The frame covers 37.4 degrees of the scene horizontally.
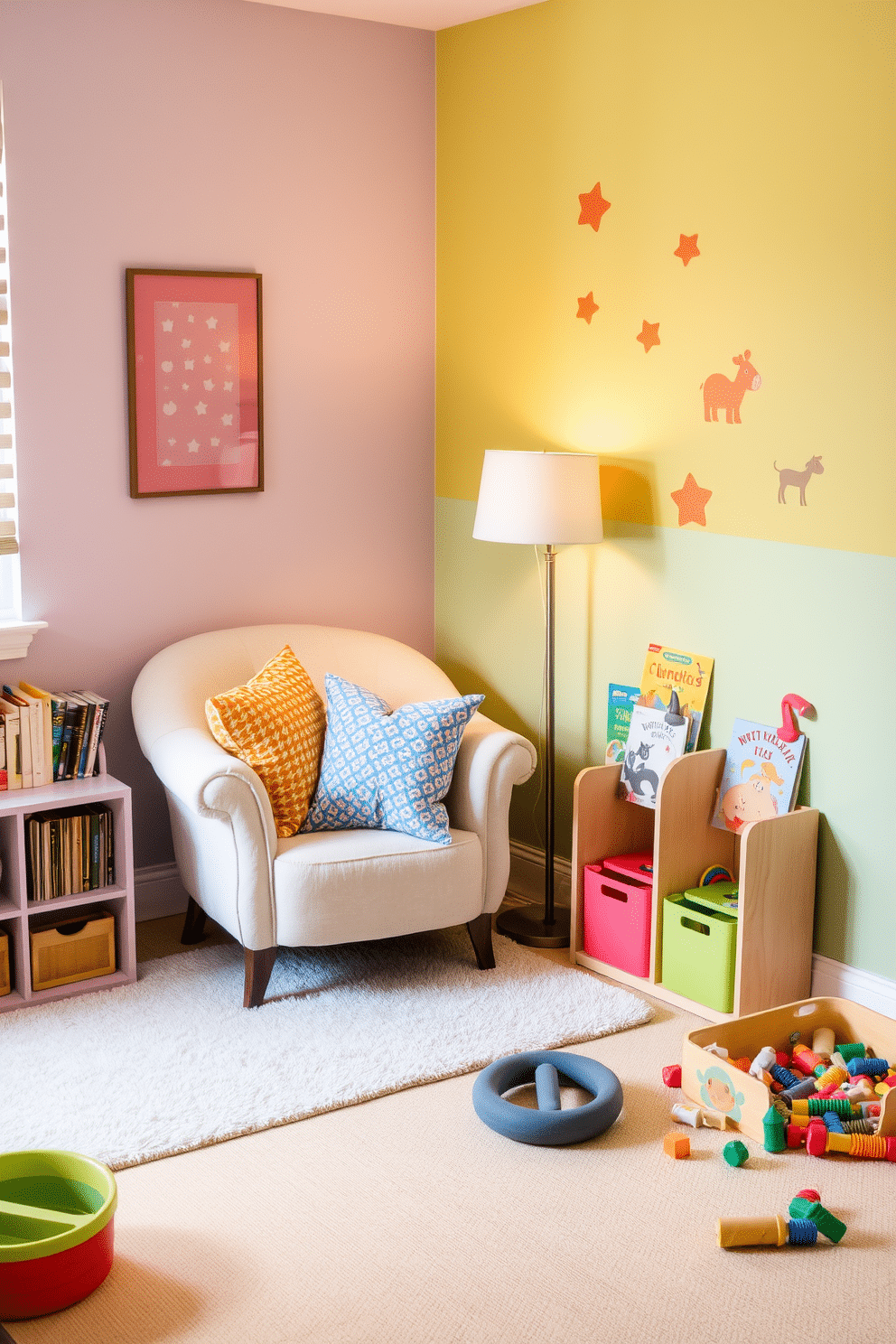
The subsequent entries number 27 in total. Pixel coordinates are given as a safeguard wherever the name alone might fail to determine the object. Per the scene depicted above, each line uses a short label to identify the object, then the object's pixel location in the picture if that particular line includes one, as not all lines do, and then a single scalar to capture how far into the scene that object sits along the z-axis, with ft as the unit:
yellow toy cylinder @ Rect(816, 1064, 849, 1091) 8.75
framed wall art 11.56
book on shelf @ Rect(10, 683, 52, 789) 10.59
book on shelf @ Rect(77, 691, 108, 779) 10.94
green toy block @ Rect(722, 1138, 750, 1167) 8.06
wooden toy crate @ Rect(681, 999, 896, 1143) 8.45
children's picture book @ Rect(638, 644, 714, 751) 10.93
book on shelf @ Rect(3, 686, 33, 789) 10.54
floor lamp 10.98
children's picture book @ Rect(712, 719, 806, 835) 10.20
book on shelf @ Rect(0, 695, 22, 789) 10.50
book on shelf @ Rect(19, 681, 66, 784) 10.68
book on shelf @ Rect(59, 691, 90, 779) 10.87
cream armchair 9.98
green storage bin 10.03
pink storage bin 10.81
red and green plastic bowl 6.65
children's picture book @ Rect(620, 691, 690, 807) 11.03
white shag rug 8.59
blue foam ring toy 8.26
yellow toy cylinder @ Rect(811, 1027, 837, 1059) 9.16
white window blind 10.77
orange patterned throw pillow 10.48
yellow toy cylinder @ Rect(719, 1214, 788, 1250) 7.26
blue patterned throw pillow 10.56
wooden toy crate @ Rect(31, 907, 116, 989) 10.50
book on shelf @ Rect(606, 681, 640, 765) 11.68
